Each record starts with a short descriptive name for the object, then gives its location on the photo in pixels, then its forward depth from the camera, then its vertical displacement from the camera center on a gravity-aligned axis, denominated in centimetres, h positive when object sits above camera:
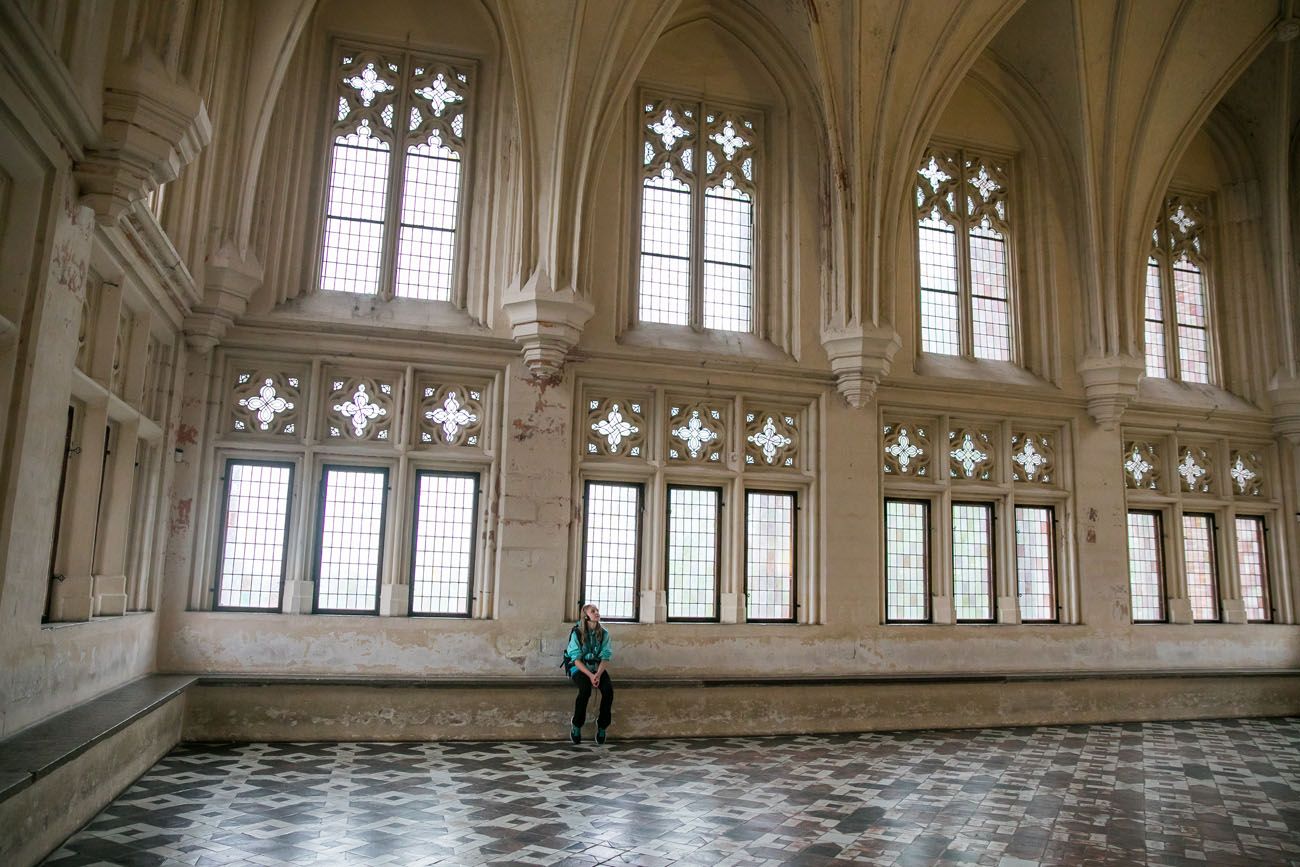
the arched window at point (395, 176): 1015 +444
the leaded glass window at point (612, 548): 1005 +35
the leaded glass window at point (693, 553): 1030 +33
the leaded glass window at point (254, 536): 914 +36
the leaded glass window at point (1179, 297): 1312 +426
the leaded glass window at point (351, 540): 939 +35
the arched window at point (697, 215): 1102 +443
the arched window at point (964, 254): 1203 +440
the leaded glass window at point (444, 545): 962 +33
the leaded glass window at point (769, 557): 1057 +32
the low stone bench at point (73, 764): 449 -114
